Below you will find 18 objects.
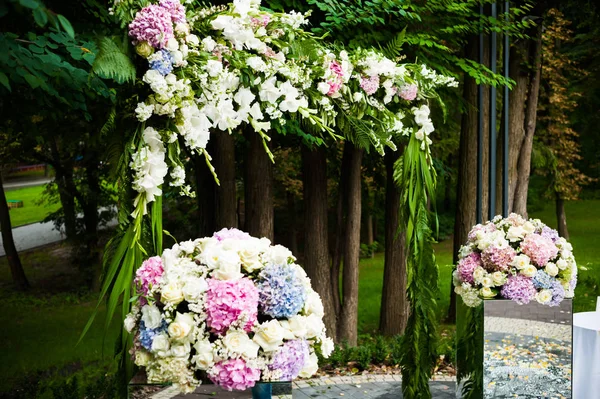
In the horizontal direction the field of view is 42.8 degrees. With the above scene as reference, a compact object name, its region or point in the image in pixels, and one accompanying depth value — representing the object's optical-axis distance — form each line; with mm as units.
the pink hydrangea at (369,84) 4777
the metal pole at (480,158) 7254
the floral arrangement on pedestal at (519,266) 4930
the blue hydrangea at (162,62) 3797
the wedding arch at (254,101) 3842
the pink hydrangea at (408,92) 4941
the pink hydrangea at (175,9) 3818
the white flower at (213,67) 3922
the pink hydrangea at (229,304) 2980
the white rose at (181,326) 2990
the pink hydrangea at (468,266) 5168
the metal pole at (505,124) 7039
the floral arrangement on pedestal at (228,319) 2994
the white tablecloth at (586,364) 5484
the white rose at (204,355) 2984
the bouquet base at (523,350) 5000
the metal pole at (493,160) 7039
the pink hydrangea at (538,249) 4969
